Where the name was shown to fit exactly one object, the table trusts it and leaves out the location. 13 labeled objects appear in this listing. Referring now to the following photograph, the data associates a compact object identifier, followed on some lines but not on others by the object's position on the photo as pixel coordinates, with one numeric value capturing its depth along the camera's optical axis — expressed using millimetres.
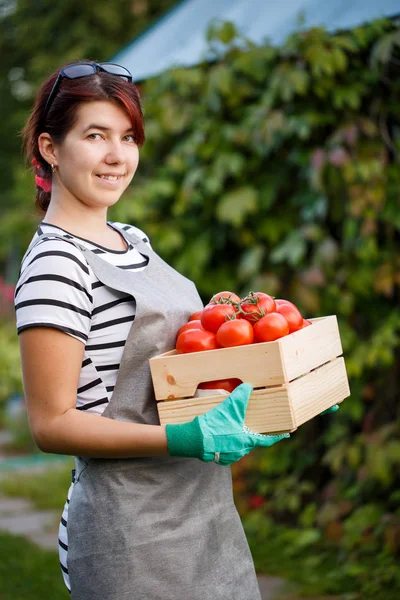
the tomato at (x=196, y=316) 2229
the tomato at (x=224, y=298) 2242
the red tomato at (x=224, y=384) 2021
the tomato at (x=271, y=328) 2067
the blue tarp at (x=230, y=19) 4461
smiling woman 1912
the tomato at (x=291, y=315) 2188
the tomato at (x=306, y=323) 2248
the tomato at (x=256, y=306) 2170
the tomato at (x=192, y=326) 2143
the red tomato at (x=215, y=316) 2119
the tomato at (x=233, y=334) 2057
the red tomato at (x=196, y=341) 2074
